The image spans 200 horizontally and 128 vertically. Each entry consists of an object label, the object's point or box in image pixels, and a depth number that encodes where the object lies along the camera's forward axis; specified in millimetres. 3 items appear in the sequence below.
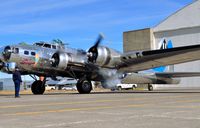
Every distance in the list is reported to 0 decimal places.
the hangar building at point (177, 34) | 59094
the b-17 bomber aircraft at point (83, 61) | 21375
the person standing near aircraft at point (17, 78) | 18472
